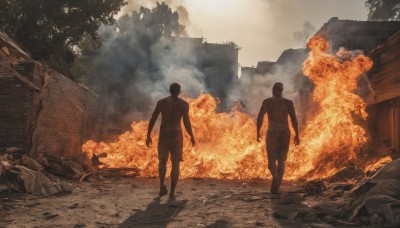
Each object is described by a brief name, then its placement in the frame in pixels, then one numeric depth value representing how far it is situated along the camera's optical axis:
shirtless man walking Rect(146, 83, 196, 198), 7.00
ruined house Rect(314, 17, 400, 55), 16.08
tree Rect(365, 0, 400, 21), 31.25
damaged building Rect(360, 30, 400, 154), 10.42
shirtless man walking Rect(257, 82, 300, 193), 7.31
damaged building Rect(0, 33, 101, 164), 9.66
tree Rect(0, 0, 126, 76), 20.33
